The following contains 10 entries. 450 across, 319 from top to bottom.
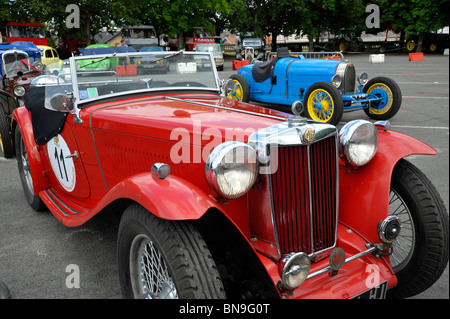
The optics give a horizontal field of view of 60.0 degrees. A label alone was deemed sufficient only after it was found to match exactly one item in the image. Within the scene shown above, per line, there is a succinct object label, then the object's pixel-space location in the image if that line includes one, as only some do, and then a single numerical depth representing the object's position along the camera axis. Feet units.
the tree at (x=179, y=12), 78.28
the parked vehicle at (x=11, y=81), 18.08
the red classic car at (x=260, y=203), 5.67
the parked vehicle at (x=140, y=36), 70.95
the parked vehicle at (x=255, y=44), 75.02
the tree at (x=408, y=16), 73.40
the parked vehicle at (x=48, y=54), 52.54
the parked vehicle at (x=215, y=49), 61.82
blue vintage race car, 22.95
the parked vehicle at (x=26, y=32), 63.93
